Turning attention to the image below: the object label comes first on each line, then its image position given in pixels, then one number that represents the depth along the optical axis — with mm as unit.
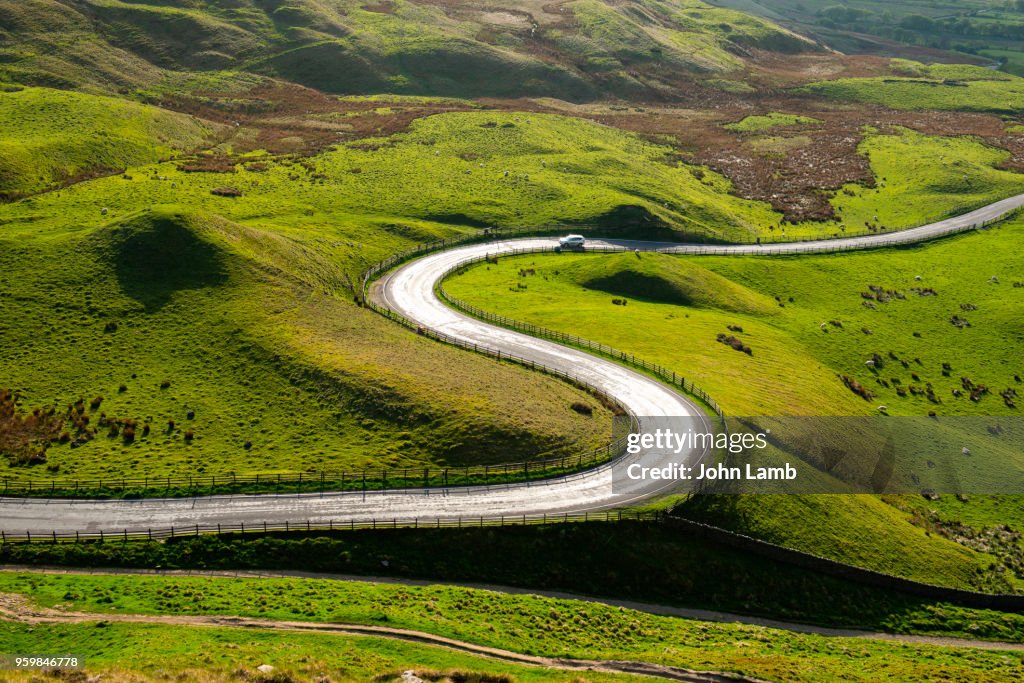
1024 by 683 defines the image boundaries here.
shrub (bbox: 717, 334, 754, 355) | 81062
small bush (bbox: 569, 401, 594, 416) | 61062
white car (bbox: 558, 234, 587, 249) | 109875
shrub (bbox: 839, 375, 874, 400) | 80138
